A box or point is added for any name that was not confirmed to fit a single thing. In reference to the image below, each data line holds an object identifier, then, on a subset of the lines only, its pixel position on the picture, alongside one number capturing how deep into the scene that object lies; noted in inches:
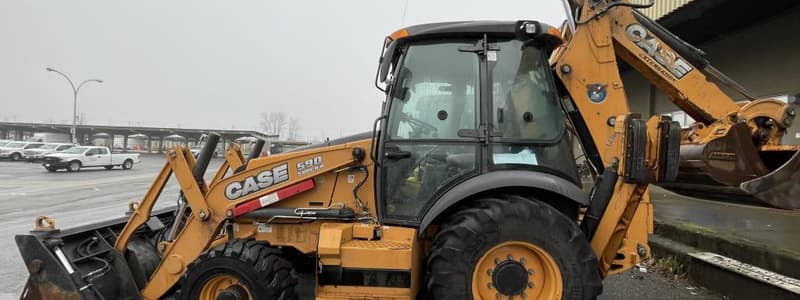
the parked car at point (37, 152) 1414.6
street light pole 1364.2
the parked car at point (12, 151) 1444.4
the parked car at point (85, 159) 1031.7
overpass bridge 2206.0
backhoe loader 120.1
